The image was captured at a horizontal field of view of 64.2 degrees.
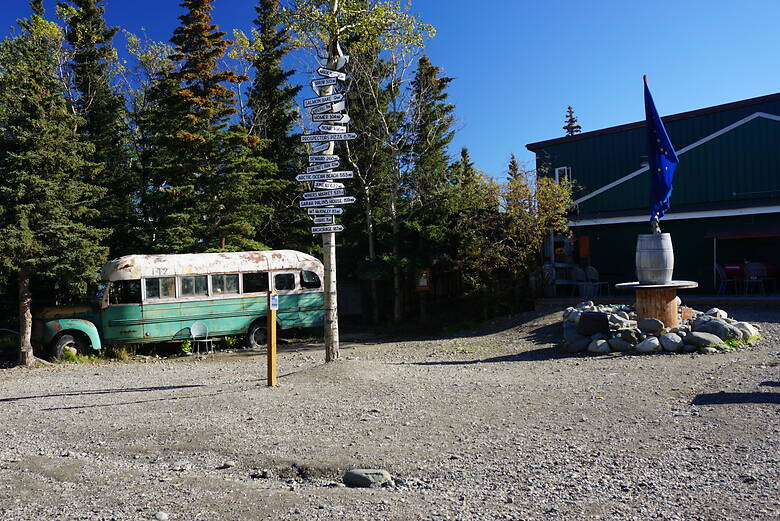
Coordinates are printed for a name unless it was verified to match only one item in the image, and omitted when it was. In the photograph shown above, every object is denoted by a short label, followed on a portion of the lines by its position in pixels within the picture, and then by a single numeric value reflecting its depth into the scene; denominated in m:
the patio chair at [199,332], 16.61
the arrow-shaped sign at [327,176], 10.81
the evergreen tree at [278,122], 25.20
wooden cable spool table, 12.55
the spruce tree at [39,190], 13.60
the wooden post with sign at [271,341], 9.70
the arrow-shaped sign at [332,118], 11.12
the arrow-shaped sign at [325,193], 10.95
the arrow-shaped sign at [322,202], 10.88
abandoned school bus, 15.36
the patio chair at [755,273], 18.36
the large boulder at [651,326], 12.08
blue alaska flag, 13.60
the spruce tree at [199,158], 20.36
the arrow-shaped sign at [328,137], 10.91
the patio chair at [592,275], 20.73
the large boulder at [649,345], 11.55
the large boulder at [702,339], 11.38
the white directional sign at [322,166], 10.96
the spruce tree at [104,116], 20.44
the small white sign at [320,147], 11.35
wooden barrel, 12.90
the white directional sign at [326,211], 10.99
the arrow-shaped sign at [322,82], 11.22
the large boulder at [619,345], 11.96
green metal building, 19.62
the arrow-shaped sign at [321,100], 10.94
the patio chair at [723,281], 19.06
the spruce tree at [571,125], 64.75
